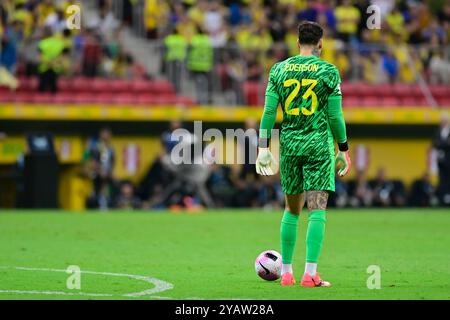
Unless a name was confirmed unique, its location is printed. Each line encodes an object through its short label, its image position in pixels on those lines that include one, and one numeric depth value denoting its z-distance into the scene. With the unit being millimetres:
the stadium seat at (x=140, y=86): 26266
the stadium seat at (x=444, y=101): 29061
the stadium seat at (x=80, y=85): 25609
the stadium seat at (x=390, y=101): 28578
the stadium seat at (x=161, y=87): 26431
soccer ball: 10359
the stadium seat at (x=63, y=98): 25250
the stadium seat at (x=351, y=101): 28109
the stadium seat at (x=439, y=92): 29156
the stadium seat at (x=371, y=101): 28406
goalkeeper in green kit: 9914
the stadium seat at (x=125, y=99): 25962
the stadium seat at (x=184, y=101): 26344
